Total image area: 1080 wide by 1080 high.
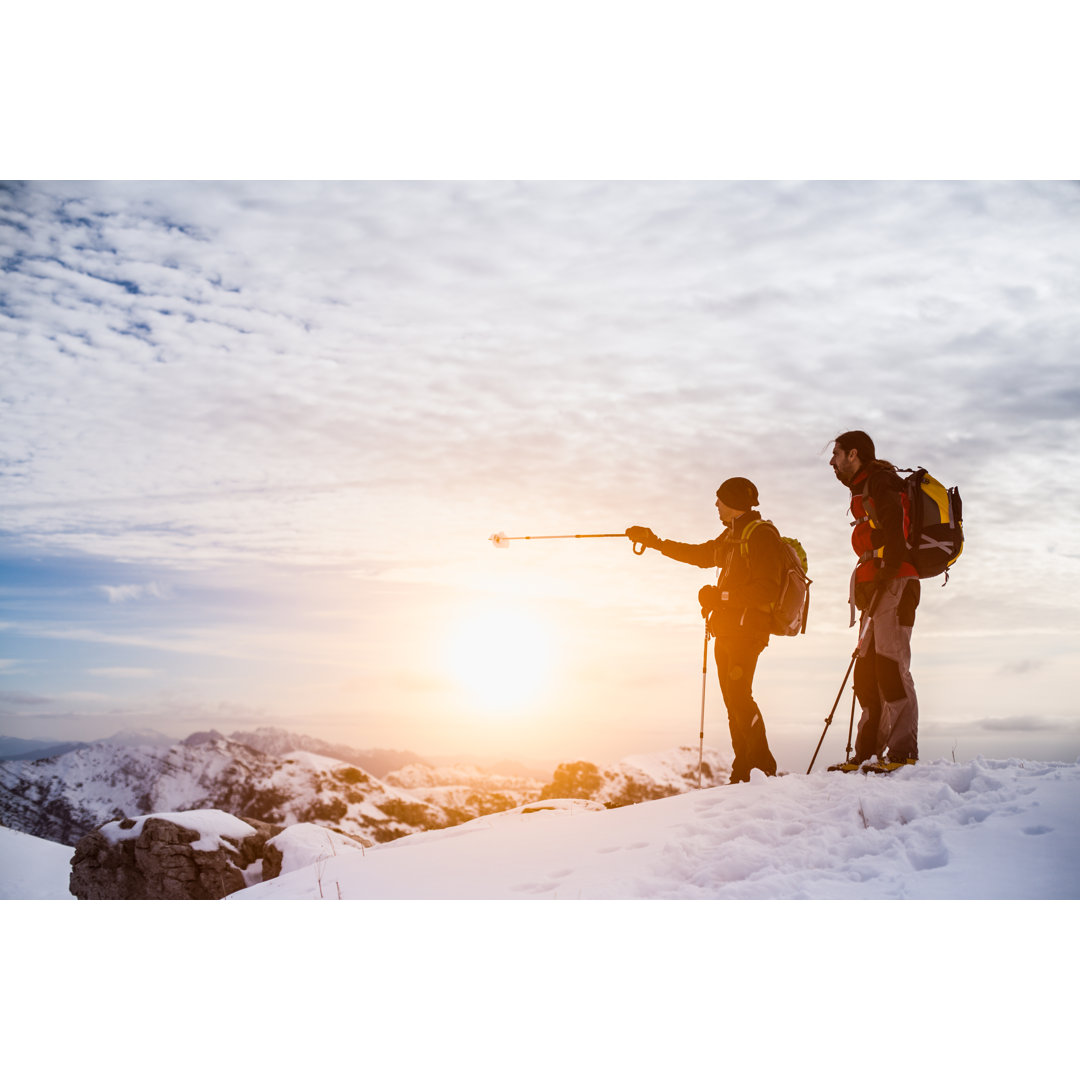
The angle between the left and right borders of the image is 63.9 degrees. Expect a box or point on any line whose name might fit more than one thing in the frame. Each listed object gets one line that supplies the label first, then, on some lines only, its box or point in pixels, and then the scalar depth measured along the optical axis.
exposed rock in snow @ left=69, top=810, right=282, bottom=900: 8.57
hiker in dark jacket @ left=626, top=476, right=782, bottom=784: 6.41
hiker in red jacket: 6.12
